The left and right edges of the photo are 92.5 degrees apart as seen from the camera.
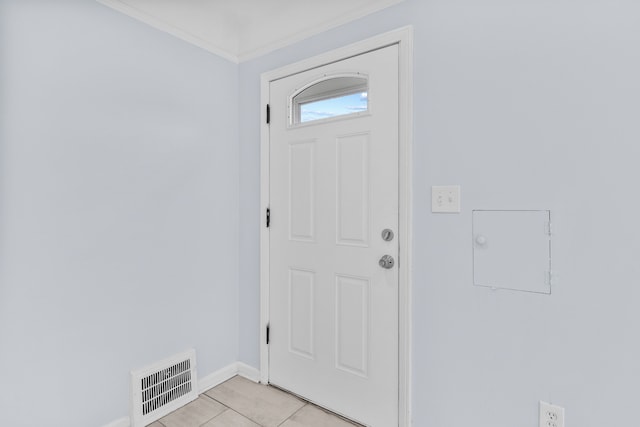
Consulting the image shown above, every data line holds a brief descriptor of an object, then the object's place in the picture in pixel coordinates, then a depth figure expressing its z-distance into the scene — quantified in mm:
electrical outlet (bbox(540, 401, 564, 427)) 1225
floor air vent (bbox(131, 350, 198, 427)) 1674
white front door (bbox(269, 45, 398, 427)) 1622
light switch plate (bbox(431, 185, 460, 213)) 1444
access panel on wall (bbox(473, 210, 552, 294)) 1264
